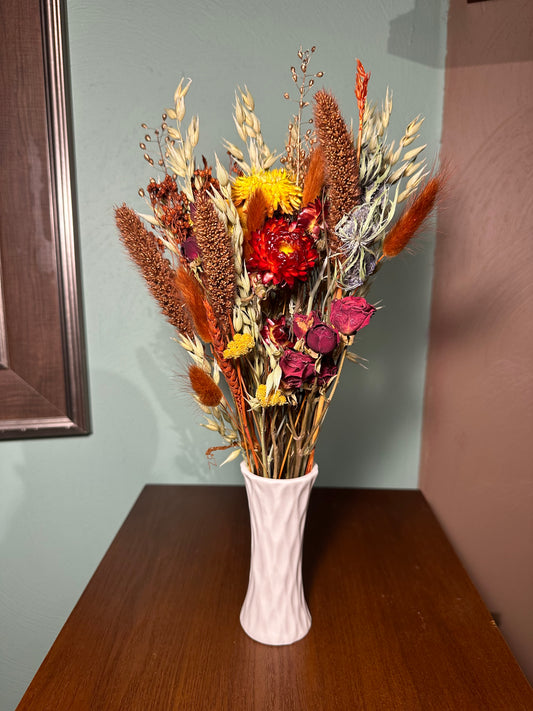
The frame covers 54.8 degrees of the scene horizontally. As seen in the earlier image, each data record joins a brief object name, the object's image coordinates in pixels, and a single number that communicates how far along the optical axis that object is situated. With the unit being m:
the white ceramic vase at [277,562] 0.67
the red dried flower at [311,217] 0.59
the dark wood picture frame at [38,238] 0.96
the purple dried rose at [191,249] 0.59
